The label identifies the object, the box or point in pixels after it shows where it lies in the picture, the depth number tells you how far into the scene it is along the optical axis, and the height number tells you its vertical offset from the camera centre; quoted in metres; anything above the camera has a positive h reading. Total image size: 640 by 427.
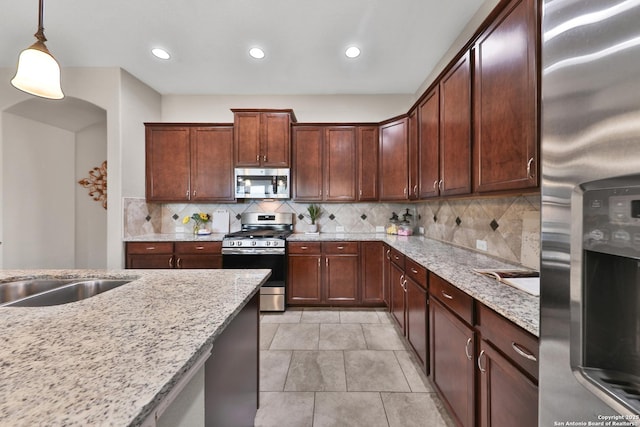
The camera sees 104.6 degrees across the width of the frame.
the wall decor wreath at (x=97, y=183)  3.88 +0.47
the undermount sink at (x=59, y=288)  1.31 -0.41
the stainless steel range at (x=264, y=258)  3.07 -0.57
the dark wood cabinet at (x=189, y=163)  3.45 +0.70
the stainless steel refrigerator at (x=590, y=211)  0.48 +0.00
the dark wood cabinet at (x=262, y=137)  3.33 +1.02
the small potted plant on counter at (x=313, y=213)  3.66 -0.01
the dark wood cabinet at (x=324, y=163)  3.46 +0.70
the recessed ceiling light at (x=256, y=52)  2.68 +1.77
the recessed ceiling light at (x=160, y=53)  2.73 +1.80
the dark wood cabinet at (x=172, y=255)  3.07 -0.53
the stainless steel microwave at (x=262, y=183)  3.38 +0.41
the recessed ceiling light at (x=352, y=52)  2.63 +1.75
